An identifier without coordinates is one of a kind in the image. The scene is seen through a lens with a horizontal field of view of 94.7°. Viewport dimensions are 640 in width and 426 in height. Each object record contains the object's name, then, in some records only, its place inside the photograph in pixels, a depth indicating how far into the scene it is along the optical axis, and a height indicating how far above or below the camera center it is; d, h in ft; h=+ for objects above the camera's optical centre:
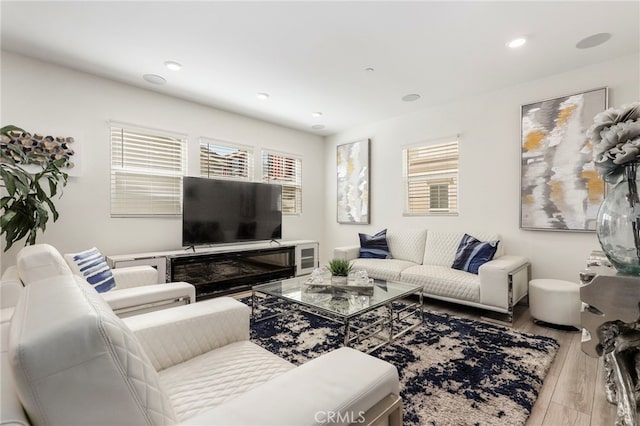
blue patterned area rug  5.24 -3.43
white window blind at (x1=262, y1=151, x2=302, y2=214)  16.22 +2.17
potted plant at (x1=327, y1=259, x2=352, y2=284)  9.11 -1.76
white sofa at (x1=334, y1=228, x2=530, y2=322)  9.31 -2.14
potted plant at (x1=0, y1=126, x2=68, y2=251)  7.65 +0.73
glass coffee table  7.10 -2.27
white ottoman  8.62 -2.63
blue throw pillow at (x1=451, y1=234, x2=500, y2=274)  10.66 -1.44
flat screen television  12.42 +0.07
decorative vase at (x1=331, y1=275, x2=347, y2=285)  8.91 -2.03
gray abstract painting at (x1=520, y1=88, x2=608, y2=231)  9.86 +1.78
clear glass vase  3.01 -0.10
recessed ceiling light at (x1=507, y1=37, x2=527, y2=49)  8.48 +5.06
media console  11.11 -2.26
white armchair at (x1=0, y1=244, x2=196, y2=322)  5.18 -1.77
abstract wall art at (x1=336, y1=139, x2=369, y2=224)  16.57 +1.86
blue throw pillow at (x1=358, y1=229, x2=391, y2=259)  13.92 -1.57
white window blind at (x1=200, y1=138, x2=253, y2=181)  13.83 +2.60
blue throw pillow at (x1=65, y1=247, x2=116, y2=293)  7.73 -1.56
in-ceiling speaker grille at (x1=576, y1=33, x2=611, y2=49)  8.40 +5.13
